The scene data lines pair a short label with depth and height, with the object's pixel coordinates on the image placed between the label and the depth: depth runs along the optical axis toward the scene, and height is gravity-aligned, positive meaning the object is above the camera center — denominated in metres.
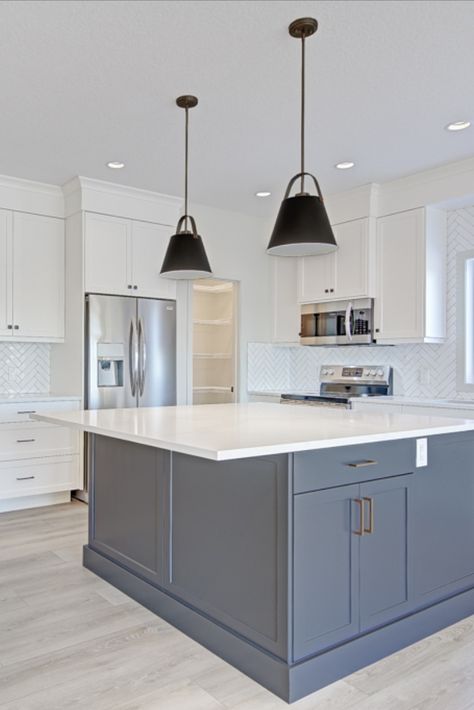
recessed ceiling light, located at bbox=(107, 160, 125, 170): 4.25 +1.46
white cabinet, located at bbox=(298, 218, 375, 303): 4.96 +0.85
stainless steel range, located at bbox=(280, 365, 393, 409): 5.20 -0.23
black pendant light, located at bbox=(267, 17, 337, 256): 2.48 +0.62
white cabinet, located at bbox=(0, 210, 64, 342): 4.71 +0.69
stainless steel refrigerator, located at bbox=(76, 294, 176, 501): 4.75 +0.05
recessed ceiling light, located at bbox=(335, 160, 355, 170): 4.27 +1.49
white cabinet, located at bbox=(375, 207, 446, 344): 4.60 +0.70
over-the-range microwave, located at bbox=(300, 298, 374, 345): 5.04 +0.35
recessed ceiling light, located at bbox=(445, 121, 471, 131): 3.53 +1.48
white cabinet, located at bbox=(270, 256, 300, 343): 5.82 +0.61
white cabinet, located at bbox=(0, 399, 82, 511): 4.44 -0.79
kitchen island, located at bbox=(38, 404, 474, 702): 2.05 -0.71
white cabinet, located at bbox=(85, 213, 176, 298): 4.79 +0.89
